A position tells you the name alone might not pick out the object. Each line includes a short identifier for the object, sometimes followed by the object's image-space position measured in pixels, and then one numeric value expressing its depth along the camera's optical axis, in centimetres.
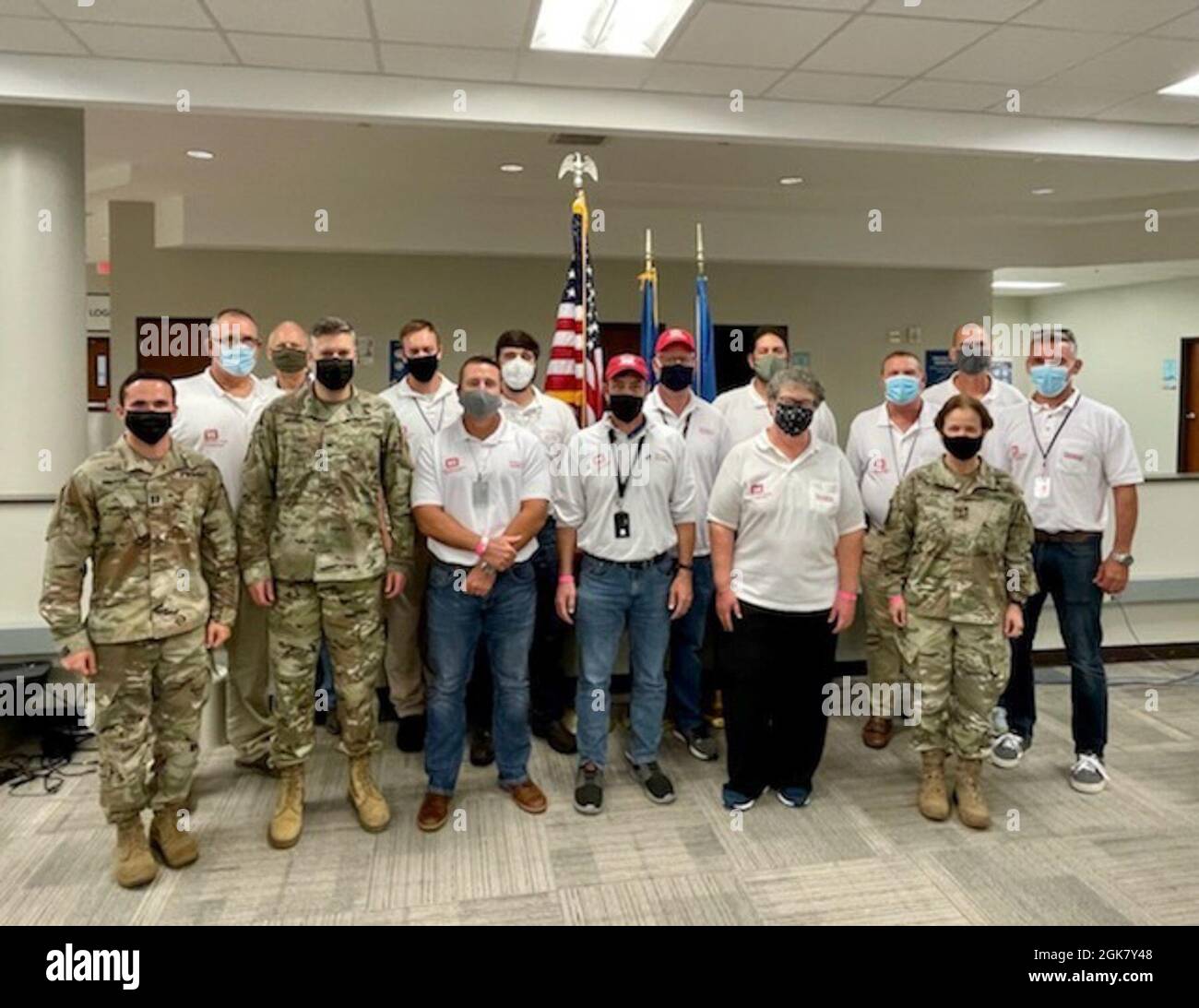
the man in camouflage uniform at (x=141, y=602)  251
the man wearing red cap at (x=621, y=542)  308
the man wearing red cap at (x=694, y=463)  353
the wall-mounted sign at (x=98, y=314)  993
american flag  422
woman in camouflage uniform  296
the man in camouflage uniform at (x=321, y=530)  280
